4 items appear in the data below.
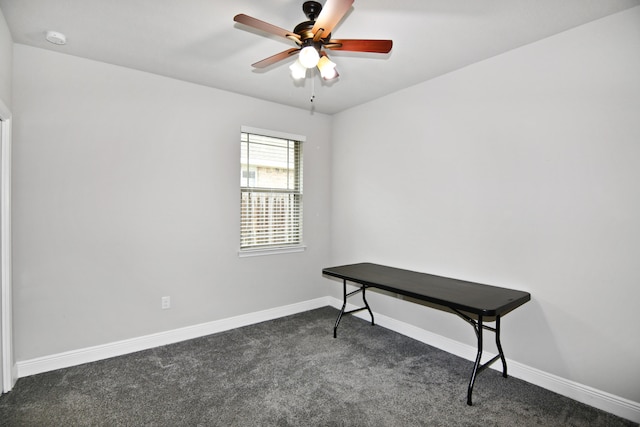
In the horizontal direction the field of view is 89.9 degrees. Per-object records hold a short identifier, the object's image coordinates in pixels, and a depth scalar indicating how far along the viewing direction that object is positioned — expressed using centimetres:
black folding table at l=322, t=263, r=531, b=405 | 213
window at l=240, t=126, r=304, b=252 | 362
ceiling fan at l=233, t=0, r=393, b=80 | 165
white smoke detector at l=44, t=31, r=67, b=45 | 227
